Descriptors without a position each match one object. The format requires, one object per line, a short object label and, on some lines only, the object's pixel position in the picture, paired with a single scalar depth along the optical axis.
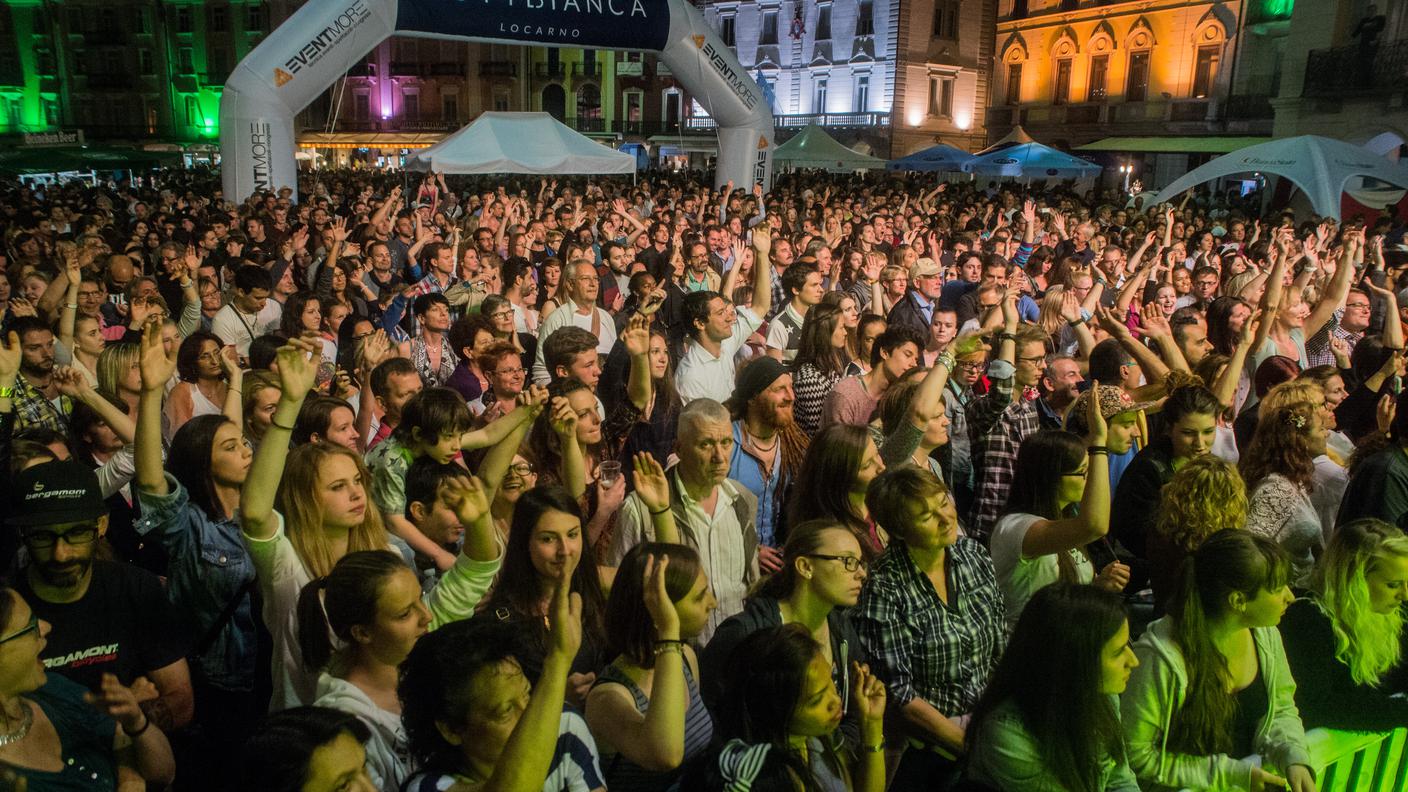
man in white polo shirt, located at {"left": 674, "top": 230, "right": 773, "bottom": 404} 5.42
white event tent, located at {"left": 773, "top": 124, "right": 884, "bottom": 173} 23.89
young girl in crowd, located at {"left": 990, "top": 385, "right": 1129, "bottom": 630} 3.29
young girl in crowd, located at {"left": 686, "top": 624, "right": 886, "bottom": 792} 2.15
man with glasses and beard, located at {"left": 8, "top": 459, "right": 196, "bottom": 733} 2.57
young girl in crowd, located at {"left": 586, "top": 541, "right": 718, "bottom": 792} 2.33
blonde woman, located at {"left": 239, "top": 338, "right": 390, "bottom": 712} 2.84
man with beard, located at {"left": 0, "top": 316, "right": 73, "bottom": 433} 4.12
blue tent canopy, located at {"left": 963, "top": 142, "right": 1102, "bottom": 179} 21.56
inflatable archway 12.34
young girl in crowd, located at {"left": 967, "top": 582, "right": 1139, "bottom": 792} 2.38
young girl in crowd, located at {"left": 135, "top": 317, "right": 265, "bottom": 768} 2.95
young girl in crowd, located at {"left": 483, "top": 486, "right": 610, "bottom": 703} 2.97
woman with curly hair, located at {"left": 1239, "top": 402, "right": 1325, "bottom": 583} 3.72
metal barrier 2.86
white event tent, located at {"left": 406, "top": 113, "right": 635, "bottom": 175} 15.63
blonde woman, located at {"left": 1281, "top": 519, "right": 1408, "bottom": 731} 2.96
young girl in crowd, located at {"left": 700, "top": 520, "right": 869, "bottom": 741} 2.77
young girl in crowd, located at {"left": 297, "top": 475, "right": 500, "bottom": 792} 2.41
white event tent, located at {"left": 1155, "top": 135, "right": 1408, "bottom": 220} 13.80
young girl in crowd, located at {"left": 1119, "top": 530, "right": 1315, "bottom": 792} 2.62
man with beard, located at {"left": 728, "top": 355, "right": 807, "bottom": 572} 4.20
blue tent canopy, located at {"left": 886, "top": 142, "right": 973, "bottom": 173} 22.94
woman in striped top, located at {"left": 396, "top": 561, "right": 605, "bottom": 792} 2.07
